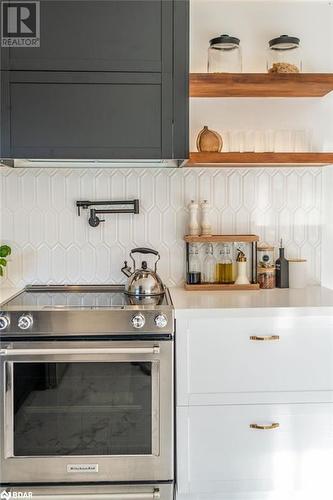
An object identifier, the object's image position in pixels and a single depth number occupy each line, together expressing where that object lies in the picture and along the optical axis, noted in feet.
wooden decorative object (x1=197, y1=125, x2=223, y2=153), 8.45
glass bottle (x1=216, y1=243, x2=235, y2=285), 9.01
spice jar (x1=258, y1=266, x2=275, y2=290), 9.00
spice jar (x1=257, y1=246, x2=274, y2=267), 9.04
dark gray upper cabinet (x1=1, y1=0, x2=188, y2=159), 7.87
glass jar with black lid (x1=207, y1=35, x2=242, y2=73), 8.60
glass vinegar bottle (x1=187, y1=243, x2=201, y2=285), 8.94
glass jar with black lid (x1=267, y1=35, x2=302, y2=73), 8.54
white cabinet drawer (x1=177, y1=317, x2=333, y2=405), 7.31
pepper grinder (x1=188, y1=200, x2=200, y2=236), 8.98
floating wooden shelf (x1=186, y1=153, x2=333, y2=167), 8.11
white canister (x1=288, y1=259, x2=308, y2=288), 9.05
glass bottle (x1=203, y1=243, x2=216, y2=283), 9.11
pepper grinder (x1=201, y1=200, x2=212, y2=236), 8.97
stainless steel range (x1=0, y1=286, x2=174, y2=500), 7.13
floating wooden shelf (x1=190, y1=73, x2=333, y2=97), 8.12
